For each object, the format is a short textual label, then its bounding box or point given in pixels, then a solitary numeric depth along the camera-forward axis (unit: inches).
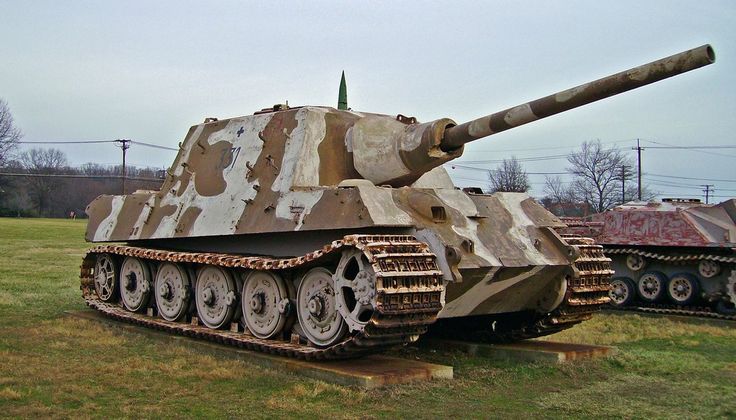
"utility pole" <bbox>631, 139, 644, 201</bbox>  2089.7
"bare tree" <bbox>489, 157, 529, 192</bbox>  2122.0
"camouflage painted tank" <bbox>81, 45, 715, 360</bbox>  361.7
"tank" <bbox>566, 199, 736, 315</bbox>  686.5
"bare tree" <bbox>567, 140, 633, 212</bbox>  2239.2
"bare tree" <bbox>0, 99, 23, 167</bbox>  2581.0
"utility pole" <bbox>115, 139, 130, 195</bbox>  2171.5
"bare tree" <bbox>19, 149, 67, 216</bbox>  2950.3
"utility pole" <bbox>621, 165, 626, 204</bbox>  2188.1
